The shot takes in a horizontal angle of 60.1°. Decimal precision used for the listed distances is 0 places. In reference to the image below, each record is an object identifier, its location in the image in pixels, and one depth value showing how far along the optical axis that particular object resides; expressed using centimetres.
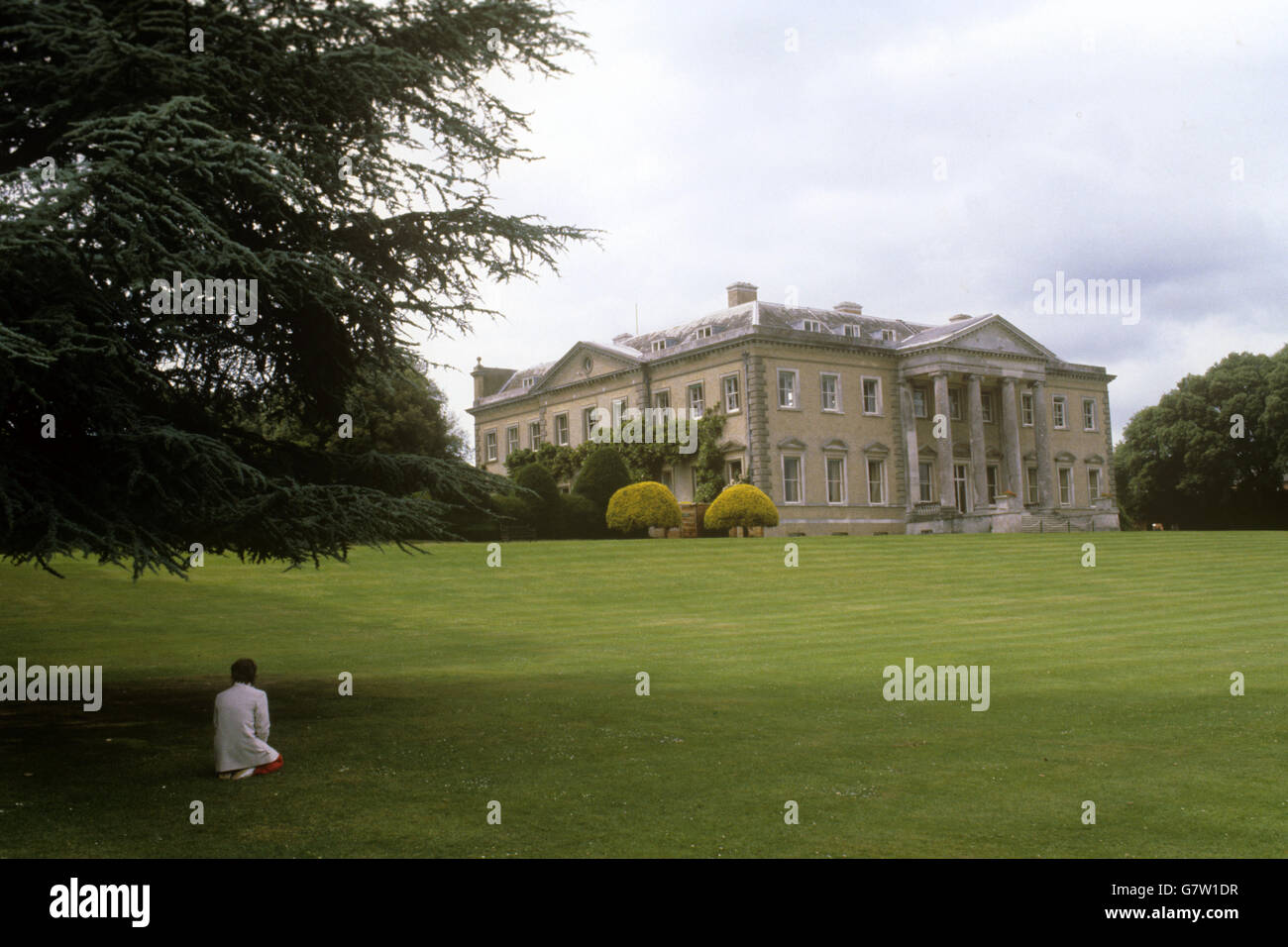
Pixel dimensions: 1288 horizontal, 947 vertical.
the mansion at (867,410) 5166
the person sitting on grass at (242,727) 977
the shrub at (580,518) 4462
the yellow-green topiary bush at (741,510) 4515
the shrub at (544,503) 4362
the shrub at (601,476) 4631
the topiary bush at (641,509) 4359
